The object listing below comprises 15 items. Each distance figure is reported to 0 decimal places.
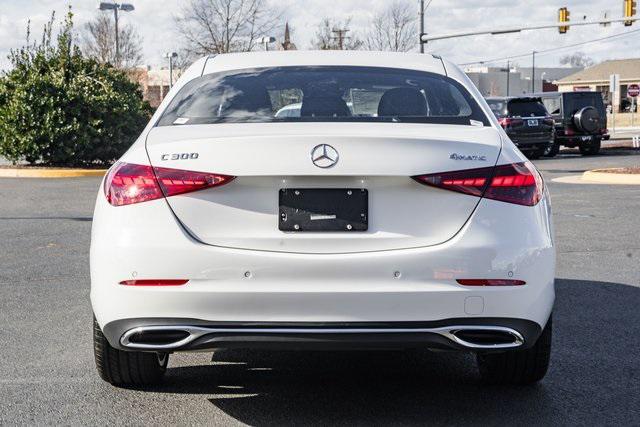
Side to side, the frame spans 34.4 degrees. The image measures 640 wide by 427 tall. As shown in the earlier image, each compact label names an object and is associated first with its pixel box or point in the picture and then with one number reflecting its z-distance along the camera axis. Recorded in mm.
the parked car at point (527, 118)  29639
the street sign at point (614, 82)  39656
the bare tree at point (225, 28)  49250
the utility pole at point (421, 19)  37062
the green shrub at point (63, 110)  22875
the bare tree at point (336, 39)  58562
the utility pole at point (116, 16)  41509
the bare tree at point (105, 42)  63991
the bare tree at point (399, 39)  57438
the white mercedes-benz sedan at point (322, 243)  4105
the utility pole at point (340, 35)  58419
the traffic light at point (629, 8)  33000
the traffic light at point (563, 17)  35156
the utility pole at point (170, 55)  46938
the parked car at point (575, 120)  31891
